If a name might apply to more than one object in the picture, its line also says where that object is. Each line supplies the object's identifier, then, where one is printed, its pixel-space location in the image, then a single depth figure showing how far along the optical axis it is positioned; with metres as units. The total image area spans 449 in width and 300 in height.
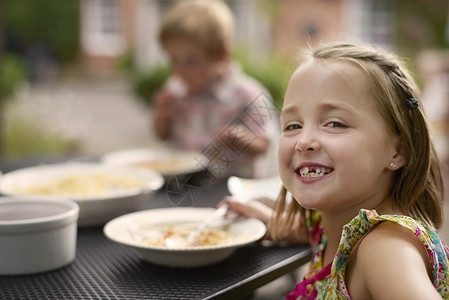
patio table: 1.06
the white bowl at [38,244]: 1.12
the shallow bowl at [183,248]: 1.14
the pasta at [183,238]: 1.21
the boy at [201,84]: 2.52
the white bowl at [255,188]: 1.58
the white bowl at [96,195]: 1.46
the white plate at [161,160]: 1.97
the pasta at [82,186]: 1.58
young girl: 0.93
